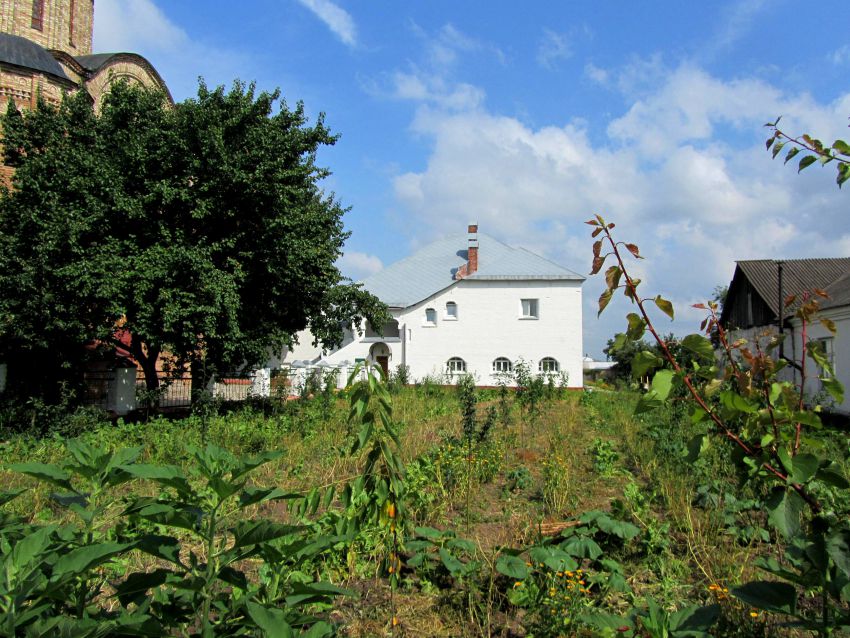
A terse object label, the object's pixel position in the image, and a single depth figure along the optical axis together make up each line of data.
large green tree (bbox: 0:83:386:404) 12.16
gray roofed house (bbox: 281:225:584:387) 31.12
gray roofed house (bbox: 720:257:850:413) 18.41
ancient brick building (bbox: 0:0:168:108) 18.83
